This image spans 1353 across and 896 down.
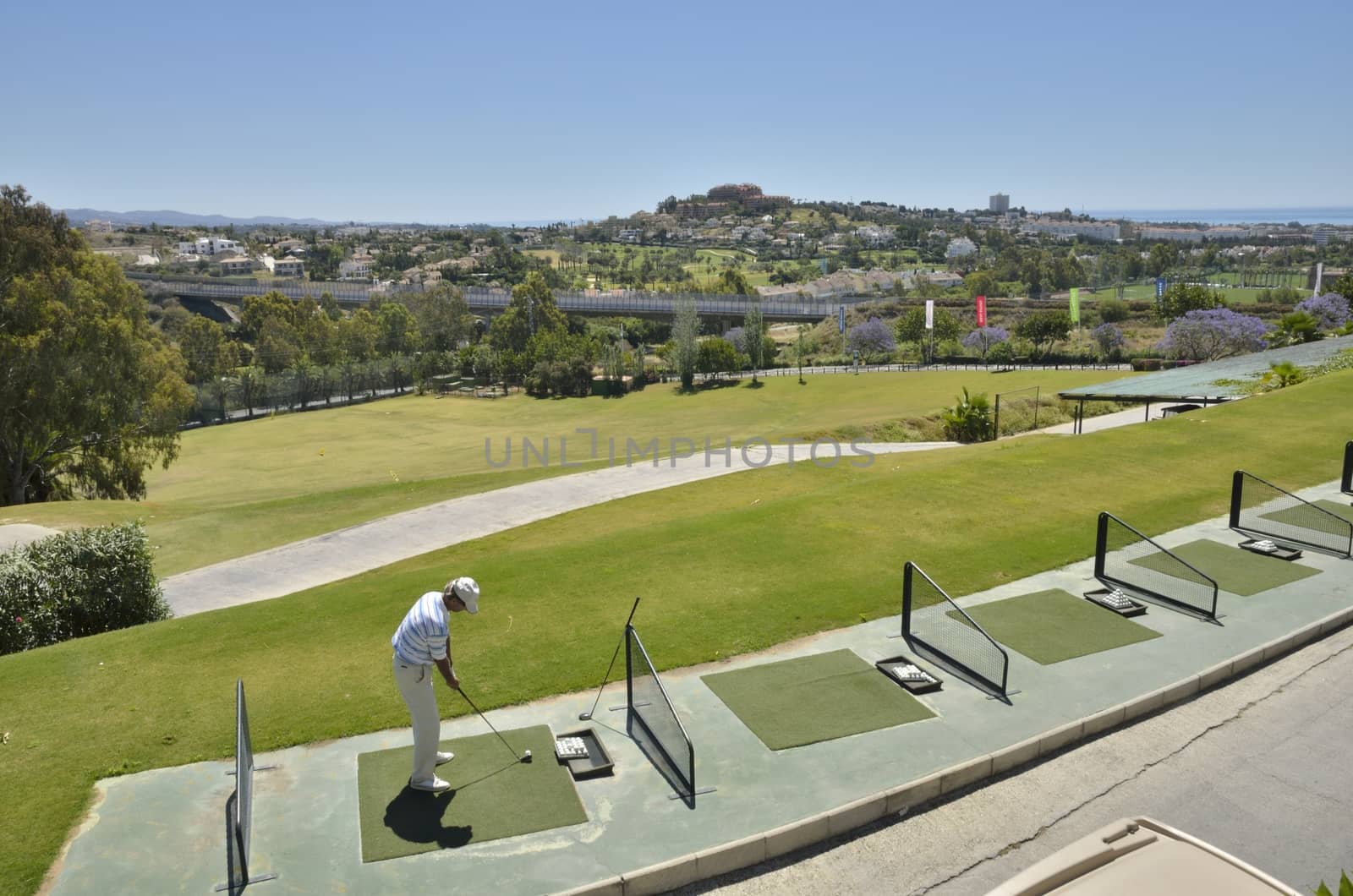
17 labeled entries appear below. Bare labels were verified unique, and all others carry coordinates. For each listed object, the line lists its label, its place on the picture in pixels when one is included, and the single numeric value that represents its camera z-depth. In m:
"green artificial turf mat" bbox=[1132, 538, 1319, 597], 13.26
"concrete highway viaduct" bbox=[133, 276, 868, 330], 124.50
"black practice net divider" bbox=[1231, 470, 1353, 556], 14.98
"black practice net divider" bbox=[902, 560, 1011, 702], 10.17
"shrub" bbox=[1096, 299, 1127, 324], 104.88
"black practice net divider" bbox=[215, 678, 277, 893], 6.86
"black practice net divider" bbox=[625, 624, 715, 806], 8.09
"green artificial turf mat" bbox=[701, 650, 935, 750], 9.34
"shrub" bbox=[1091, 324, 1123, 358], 72.57
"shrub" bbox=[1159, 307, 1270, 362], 56.19
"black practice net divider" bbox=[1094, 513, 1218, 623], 12.38
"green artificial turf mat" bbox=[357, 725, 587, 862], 7.51
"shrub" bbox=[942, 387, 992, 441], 34.38
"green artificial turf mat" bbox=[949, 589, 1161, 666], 11.31
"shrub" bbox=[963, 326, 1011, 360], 78.75
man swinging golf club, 7.47
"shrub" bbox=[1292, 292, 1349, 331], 59.81
